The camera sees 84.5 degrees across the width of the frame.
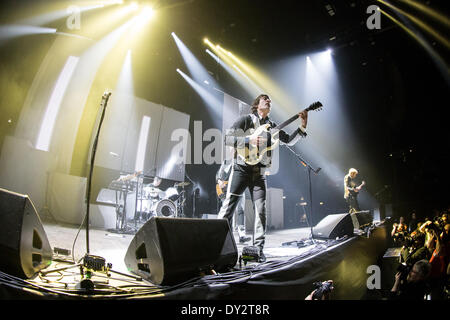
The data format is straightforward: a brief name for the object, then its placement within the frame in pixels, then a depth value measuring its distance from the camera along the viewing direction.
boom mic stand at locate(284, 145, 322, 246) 4.02
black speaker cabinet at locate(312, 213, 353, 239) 3.84
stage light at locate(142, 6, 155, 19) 6.55
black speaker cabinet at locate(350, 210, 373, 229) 5.31
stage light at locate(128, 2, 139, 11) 6.48
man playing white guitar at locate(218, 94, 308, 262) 2.88
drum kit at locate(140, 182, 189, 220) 6.74
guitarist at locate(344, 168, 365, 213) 7.70
